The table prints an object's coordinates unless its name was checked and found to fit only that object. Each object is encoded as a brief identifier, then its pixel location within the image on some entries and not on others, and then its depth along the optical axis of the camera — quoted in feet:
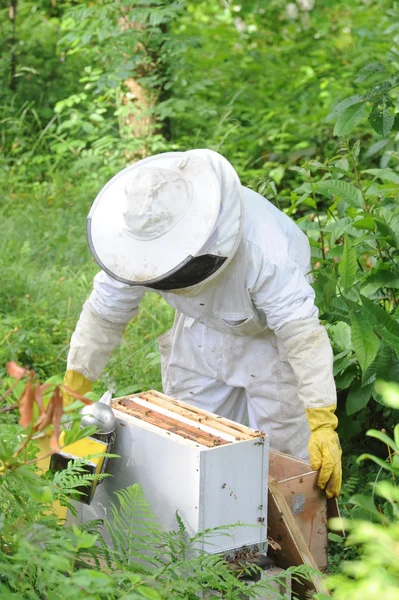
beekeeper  16.62
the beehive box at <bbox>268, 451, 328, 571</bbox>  16.21
